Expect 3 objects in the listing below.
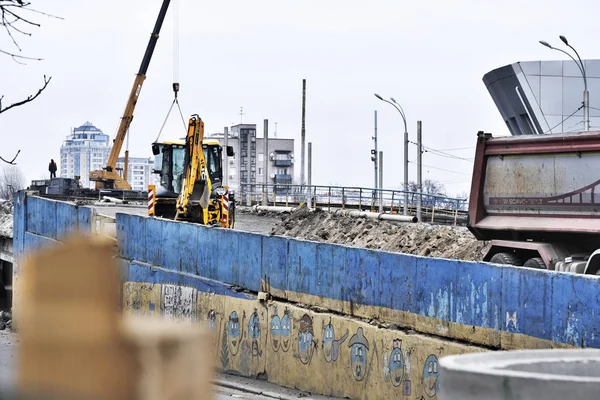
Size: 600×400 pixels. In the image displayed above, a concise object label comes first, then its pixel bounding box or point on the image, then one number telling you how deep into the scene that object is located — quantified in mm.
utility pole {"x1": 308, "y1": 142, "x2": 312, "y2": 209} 57588
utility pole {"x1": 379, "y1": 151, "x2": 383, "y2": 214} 56484
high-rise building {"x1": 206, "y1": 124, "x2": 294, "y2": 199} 146625
